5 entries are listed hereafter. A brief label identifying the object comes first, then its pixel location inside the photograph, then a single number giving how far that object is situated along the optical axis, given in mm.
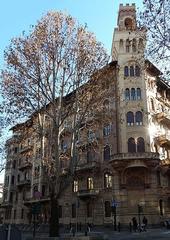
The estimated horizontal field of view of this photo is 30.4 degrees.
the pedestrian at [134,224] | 30175
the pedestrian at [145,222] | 29688
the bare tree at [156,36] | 13508
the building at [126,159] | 34562
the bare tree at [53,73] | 20891
